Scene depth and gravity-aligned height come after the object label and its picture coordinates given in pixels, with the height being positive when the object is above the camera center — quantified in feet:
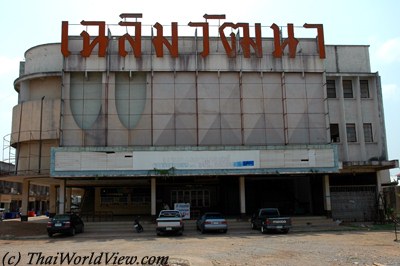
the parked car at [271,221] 91.91 -4.25
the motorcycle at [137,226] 102.53 -5.46
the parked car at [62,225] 94.48 -4.42
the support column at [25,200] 140.88 +1.78
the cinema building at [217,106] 125.39 +29.33
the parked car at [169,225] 91.81 -4.64
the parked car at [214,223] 95.55 -4.64
